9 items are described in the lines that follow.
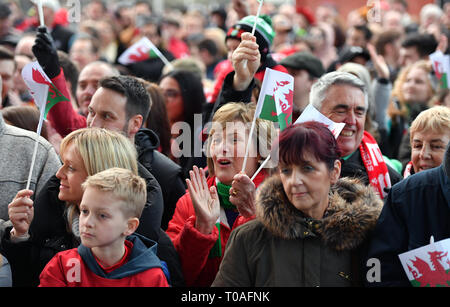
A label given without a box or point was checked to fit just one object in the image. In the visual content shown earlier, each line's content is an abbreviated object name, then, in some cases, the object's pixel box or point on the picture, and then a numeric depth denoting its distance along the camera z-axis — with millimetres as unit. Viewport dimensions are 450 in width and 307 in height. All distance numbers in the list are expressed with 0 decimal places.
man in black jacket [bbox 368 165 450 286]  6484
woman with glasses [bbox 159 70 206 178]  12047
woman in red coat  7348
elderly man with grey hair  8930
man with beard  9008
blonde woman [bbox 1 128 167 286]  7289
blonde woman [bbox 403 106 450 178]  8617
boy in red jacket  6453
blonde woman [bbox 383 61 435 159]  13539
